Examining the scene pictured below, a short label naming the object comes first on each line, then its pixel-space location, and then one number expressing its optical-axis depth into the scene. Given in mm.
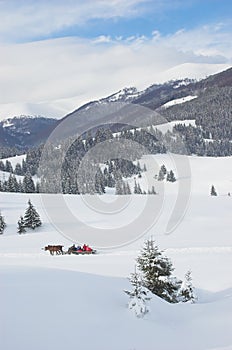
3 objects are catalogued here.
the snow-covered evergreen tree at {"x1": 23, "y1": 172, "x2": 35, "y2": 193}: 92312
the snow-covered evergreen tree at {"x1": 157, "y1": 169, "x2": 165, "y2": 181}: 142750
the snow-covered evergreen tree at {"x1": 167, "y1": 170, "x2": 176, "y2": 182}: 138462
